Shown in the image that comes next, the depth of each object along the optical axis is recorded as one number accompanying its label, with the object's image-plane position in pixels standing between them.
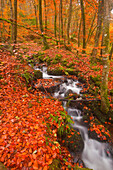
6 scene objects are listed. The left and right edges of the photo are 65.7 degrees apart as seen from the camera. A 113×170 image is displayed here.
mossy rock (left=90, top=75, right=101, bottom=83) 7.84
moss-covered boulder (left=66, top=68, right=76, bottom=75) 8.59
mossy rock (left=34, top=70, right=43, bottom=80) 7.26
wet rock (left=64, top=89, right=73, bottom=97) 6.98
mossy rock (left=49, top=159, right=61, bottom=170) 2.78
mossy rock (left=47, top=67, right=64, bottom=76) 8.65
